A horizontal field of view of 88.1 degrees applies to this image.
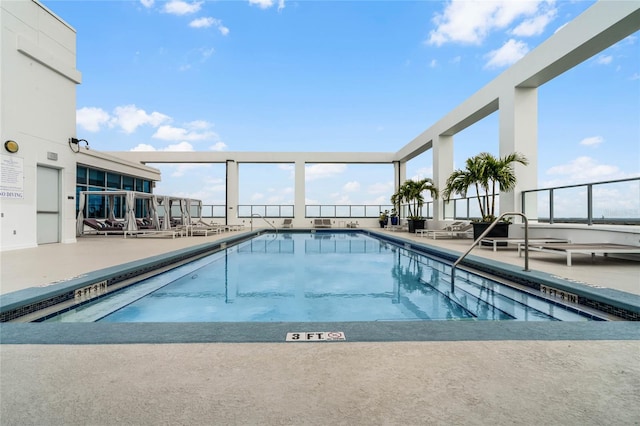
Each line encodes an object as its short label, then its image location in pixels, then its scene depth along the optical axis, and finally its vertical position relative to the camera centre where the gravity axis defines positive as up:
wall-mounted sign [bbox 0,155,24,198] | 6.10 +0.67
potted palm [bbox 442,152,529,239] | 7.13 +0.79
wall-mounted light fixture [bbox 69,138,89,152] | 7.80 +1.63
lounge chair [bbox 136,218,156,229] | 11.34 -0.40
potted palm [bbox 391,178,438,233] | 11.79 +0.80
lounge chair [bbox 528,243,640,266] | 4.45 -0.47
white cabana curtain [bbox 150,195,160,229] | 10.61 +0.01
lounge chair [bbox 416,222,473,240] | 9.29 -0.50
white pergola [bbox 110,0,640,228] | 5.25 +2.89
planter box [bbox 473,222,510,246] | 7.11 -0.35
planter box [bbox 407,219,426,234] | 12.30 -0.39
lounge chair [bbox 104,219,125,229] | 10.45 -0.37
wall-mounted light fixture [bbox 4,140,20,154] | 6.17 +1.25
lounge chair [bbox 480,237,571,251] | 5.82 -0.49
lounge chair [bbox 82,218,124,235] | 9.91 -0.47
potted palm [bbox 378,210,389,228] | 16.30 -0.25
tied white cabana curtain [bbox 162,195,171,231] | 11.00 -0.04
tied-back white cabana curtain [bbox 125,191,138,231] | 9.78 +0.05
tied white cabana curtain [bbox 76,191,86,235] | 9.99 -0.17
